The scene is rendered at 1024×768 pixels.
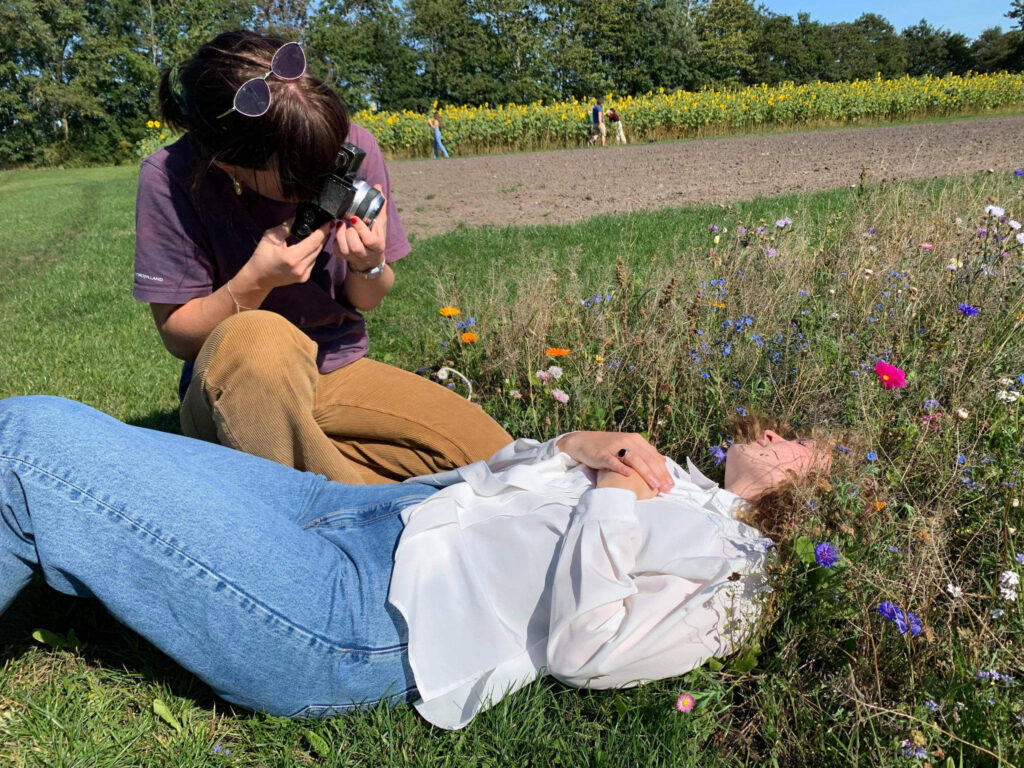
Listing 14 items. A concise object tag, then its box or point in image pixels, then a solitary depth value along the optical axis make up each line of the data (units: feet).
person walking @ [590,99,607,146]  79.20
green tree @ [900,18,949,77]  187.83
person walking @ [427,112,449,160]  80.38
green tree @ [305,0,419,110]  128.57
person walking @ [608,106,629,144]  82.99
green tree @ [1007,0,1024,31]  172.96
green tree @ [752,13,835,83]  176.96
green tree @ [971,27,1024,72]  167.46
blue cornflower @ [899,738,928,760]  4.37
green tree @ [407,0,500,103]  140.87
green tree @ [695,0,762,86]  154.81
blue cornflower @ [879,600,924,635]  4.91
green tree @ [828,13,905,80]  185.98
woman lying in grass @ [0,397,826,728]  4.77
